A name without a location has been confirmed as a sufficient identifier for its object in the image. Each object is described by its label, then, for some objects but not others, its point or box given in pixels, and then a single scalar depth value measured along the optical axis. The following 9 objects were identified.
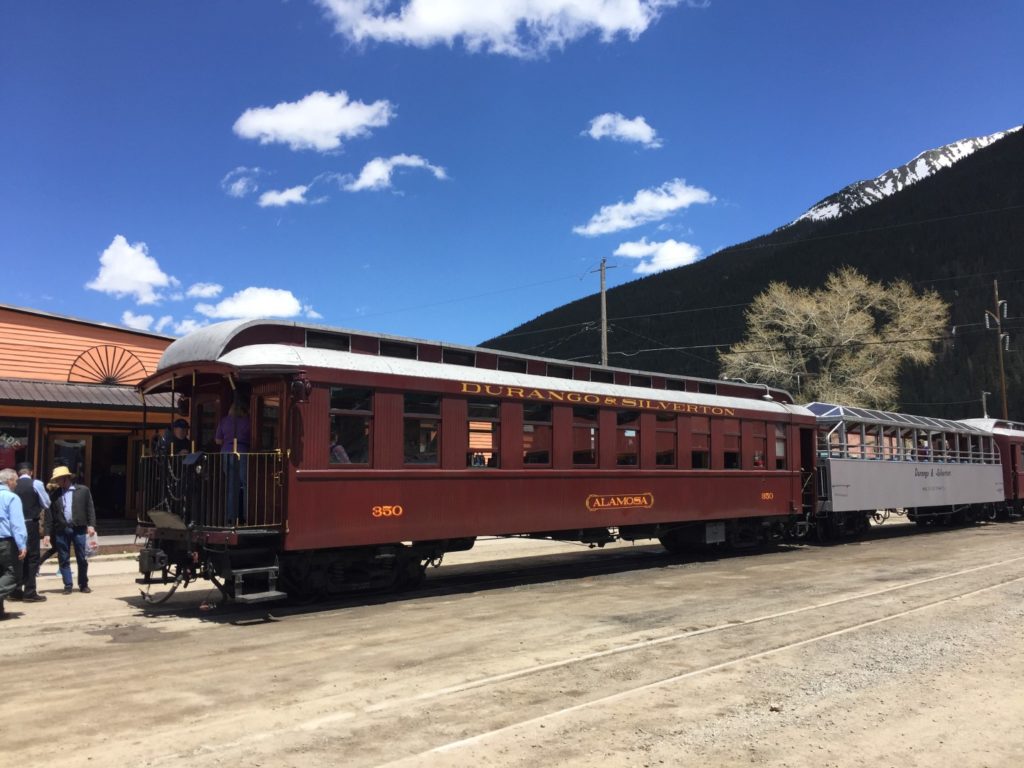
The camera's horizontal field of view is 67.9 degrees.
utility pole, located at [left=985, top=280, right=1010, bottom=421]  37.73
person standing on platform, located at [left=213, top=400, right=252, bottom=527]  8.98
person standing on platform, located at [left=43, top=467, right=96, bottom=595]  10.94
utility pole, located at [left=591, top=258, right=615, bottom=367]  25.86
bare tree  40.56
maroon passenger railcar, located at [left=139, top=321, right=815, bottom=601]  9.13
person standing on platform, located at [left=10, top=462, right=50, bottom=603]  10.34
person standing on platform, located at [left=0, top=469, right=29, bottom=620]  8.88
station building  16.36
